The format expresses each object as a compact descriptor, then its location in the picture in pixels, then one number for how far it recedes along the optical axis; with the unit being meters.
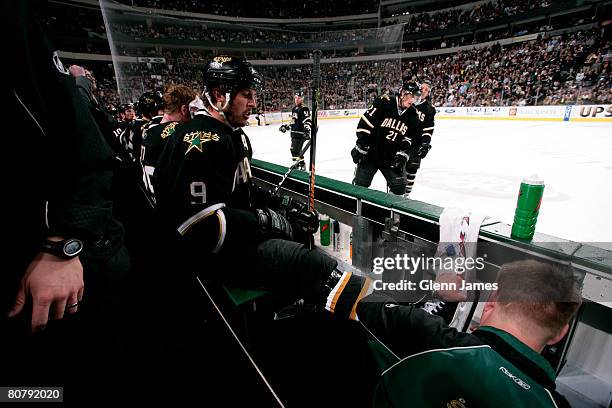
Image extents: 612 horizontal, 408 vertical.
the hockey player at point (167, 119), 3.05
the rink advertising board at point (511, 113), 10.12
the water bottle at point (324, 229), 2.80
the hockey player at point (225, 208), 1.60
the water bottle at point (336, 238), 2.74
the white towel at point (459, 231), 1.57
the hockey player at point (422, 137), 4.45
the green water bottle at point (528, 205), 1.38
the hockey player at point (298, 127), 6.60
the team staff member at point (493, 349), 0.75
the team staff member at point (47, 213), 0.72
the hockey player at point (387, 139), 4.07
